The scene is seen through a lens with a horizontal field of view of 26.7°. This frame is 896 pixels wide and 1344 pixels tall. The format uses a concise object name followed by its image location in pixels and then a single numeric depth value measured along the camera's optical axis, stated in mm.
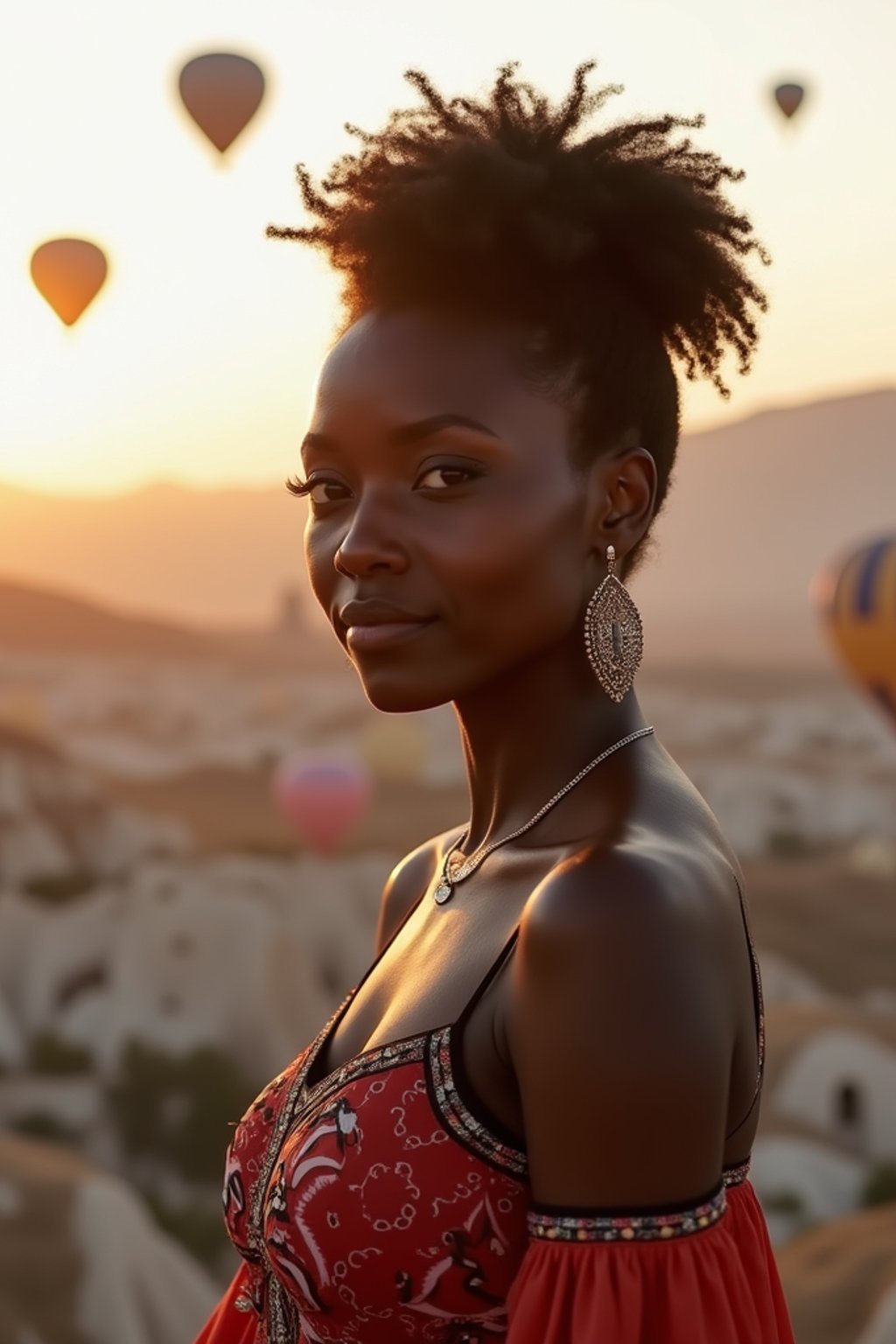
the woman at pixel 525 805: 1896
